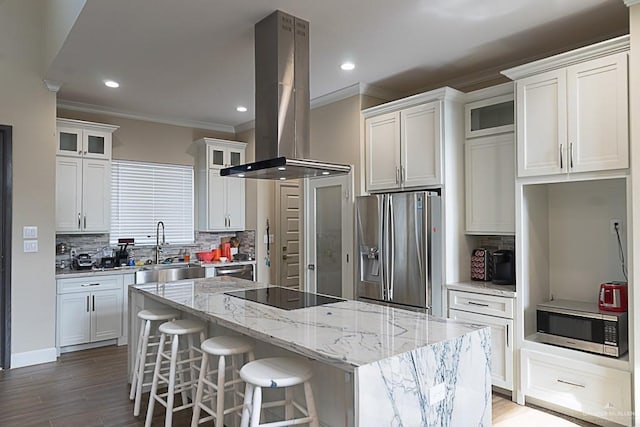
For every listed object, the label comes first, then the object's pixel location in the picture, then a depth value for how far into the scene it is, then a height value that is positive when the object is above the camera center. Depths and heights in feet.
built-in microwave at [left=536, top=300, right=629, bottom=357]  9.64 -2.57
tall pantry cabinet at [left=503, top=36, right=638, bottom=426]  9.49 +0.24
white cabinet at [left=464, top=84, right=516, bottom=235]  12.14 +1.66
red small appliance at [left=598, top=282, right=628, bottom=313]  9.97 -1.85
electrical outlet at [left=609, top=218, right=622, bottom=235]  10.82 -0.16
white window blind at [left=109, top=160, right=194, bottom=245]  18.81 +0.97
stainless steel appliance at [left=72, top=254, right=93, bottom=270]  16.42 -1.52
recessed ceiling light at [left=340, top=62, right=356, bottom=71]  13.14 +4.78
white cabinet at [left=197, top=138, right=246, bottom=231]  20.01 +1.60
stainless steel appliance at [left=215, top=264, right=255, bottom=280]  19.45 -2.27
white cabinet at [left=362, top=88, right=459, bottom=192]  12.96 +2.53
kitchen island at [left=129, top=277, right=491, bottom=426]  5.44 -1.87
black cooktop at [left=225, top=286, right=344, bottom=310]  9.19 -1.78
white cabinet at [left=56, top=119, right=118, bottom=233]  16.20 +1.77
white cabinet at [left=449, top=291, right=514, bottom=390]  11.25 -2.75
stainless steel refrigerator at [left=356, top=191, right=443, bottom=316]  12.68 -0.92
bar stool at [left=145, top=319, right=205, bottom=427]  9.03 -3.16
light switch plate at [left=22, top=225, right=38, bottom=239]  14.20 -0.29
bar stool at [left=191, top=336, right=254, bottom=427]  7.76 -2.63
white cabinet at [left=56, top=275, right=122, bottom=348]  15.34 -3.21
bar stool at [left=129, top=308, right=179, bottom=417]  10.47 -3.40
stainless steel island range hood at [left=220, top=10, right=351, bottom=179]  10.09 +3.04
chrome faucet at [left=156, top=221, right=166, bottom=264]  19.26 -0.80
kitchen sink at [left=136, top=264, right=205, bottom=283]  17.11 -2.09
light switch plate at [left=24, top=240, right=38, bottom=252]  14.23 -0.74
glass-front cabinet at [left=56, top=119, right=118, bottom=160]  16.20 +3.24
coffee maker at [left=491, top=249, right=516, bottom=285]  12.11 -1.38
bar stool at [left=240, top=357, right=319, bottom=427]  6.47 -2.40
